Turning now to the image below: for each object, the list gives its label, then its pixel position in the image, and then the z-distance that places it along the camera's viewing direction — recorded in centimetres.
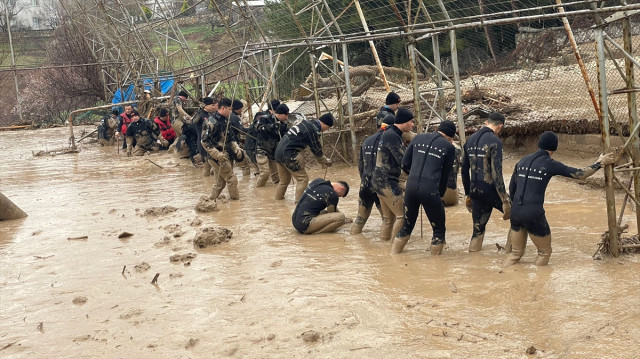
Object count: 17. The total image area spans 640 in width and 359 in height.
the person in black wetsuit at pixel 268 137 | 1287
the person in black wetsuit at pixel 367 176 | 887
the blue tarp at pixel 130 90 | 2884
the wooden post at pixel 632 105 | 680
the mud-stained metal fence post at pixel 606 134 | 673
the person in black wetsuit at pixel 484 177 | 762
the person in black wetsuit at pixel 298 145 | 1120
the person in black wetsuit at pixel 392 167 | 841
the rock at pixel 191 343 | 570
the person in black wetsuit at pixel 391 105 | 1123
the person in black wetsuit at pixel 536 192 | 680
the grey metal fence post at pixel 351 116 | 1420
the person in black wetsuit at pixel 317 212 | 930
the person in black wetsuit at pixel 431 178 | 763
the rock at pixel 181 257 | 839
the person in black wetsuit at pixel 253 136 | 1353
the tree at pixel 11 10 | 4853
